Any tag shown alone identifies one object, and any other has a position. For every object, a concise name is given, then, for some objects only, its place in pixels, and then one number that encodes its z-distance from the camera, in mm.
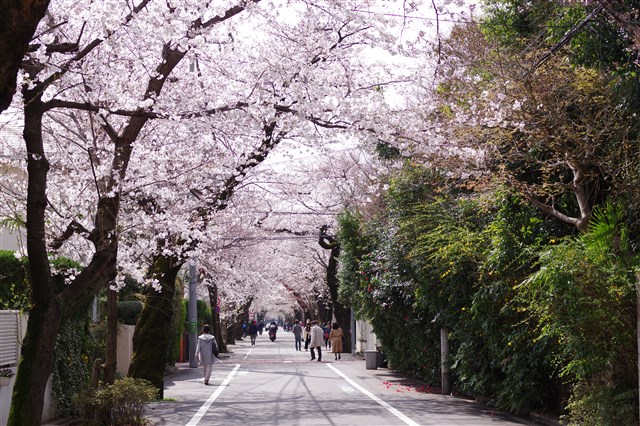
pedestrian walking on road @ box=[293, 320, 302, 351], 53469
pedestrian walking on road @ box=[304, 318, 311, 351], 50316
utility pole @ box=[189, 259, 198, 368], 32688
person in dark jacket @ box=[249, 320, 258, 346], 66388
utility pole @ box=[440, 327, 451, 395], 20838
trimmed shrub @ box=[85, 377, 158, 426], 13680
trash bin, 32156
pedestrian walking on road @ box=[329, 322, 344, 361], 40416
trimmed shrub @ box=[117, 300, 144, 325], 27406
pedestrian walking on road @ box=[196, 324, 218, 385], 24438
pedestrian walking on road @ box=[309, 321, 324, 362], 38309
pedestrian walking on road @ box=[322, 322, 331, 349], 58262
